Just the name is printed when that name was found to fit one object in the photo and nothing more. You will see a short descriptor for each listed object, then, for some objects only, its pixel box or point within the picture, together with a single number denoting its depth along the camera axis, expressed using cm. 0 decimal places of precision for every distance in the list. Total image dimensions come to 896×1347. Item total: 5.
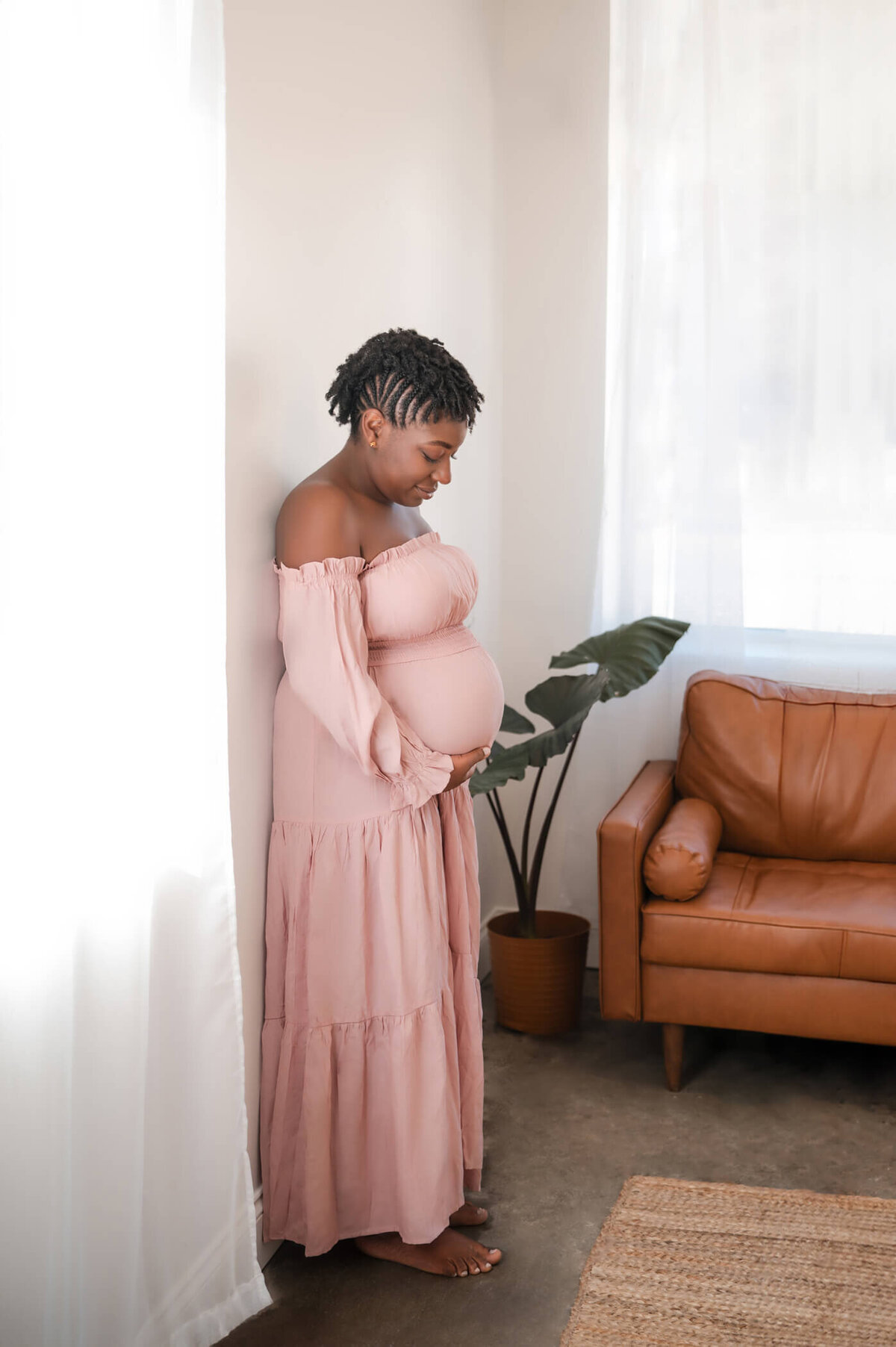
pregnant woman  178
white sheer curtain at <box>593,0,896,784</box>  288
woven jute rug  170
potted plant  264
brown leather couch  234
